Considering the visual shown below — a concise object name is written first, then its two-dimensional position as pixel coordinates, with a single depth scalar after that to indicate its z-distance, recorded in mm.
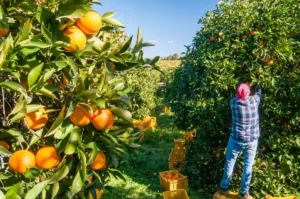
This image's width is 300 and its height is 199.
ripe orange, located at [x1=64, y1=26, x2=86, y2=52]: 1372
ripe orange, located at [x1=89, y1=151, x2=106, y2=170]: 1453
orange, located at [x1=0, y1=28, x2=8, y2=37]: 1290
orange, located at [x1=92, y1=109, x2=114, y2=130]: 1392
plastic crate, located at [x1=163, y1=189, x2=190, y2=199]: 4520
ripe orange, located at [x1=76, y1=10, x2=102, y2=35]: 1406
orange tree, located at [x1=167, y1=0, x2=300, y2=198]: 4457
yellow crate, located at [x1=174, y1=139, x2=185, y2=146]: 6906
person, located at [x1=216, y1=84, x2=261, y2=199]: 4094
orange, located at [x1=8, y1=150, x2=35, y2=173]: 1280
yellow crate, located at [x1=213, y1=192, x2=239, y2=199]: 4344
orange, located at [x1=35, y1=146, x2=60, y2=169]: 1325
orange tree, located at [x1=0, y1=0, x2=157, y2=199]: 1270
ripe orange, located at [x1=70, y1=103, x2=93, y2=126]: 1363
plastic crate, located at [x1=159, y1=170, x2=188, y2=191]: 5316
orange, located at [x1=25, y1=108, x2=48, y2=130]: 1326
